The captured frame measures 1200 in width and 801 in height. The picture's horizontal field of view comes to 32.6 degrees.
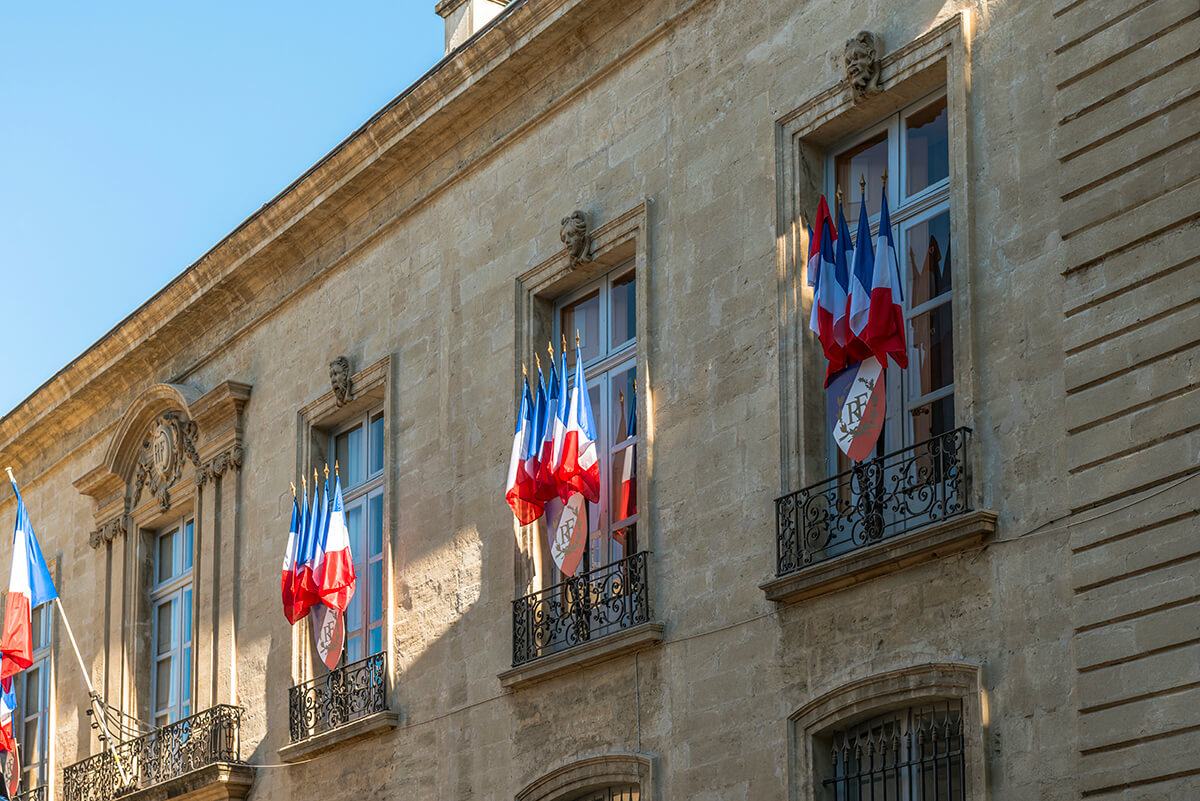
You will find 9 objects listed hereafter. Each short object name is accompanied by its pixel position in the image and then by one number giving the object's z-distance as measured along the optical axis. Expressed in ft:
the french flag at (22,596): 60.18
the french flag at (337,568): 49.11
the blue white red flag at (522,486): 41.68
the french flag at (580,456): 40.91
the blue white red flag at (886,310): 34.40
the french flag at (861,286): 34.78
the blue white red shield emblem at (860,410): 35.12
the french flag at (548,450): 41.22
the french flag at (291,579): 49.98
